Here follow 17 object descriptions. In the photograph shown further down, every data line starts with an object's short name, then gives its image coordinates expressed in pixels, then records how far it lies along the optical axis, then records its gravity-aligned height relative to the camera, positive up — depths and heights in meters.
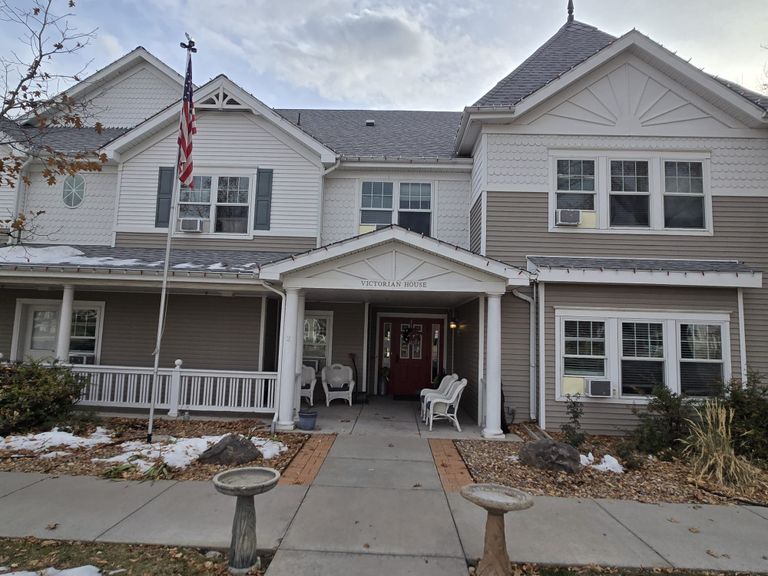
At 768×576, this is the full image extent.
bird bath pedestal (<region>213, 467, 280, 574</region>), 3.39 -1.59
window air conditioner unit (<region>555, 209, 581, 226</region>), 8.73 +2.55
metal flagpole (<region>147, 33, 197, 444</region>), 7.11 +1.37
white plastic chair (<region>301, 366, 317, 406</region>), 9.95 -1.18
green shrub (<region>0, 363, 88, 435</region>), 6.84 -1.22
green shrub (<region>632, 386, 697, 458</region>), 6.82 -1.31
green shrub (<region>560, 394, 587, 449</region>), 6.93 -1.48
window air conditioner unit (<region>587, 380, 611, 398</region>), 7.92 -0.86
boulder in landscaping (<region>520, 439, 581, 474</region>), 5.86 -1.63
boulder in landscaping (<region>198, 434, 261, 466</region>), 5.95 -1.75
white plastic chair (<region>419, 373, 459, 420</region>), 8.71 -1.13
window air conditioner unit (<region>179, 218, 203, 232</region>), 10.20 +2.47
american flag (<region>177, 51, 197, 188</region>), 7.25 +3.40
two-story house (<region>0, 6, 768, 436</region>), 8.02 +1.89
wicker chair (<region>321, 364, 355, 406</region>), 10.49 -1.12
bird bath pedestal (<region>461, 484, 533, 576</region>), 3.29 -1.51
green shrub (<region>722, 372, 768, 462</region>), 6.33 -1.07
